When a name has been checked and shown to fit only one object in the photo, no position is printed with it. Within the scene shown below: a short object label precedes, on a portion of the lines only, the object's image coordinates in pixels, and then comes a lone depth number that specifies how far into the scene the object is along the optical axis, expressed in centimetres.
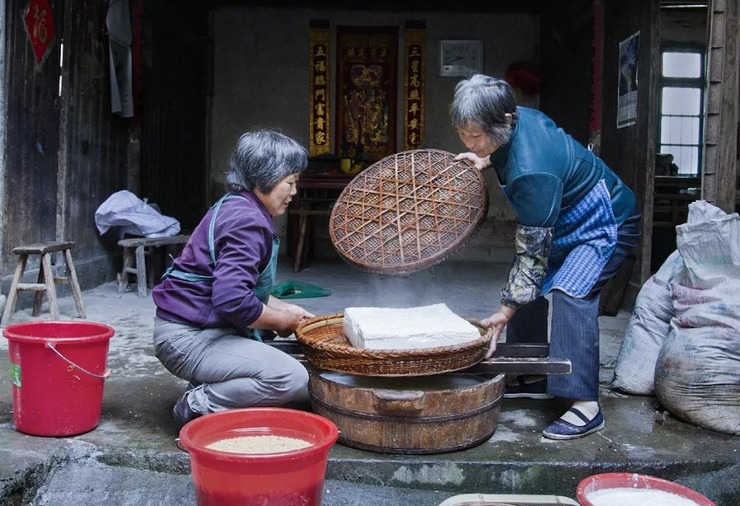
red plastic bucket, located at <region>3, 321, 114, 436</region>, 281
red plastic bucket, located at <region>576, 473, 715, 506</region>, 185
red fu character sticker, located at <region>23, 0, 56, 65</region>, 565
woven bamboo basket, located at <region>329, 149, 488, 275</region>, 325
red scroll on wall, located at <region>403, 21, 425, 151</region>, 1042
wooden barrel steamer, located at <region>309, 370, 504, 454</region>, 271
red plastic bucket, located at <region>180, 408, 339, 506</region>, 192
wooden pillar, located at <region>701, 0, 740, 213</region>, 391
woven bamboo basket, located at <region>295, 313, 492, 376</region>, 263
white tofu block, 271
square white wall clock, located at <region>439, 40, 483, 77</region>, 1050
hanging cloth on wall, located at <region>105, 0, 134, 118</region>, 705
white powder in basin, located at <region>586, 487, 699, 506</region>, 187
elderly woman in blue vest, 289
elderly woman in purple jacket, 280
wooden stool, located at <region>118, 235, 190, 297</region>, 669
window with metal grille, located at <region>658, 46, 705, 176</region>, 1123
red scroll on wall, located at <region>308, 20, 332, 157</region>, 1042
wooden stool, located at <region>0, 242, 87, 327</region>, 518
